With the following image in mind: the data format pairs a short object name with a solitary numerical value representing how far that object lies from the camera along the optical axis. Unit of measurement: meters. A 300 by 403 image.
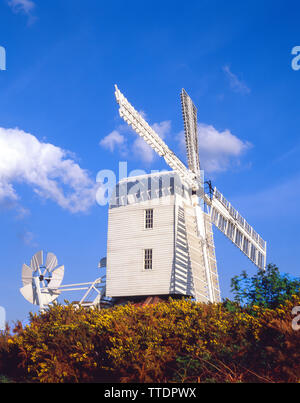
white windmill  31.25
